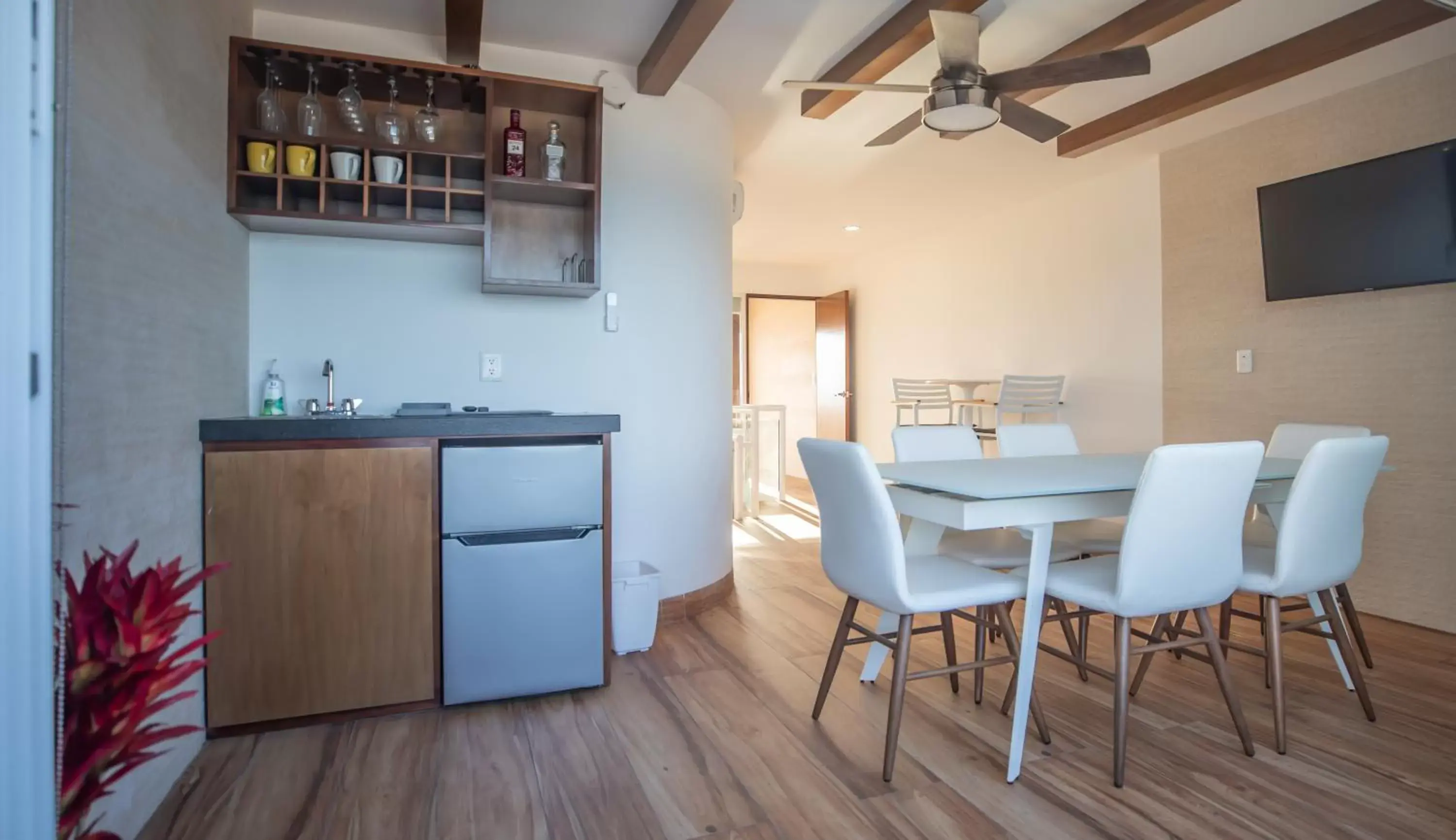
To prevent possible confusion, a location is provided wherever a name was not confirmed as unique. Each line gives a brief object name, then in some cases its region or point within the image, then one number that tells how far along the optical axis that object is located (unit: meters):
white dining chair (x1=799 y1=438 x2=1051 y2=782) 1.78
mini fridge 2.16
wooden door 7.39
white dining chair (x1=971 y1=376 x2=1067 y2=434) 4.67
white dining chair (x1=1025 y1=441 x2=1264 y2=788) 1.73
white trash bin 2.68
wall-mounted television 2.88
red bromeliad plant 0.77
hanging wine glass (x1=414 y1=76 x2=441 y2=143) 2.51
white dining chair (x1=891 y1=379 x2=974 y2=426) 5.48
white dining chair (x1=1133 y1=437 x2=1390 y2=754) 1.91
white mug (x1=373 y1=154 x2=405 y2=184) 2.43
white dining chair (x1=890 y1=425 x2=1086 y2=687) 2.29
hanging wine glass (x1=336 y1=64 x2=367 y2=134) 2.43
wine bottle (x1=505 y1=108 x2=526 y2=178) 2.63
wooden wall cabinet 2.32
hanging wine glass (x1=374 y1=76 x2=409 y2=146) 2.46
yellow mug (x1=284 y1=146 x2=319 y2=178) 2.32
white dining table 1.79
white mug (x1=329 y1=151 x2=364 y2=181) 2.37
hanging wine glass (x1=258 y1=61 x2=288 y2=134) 2.33
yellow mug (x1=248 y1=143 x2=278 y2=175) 2.28
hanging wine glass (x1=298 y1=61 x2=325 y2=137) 2.38
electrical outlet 2.79
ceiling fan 2.31
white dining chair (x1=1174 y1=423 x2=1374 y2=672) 2.42
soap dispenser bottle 2.40
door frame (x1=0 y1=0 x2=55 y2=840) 0.71
